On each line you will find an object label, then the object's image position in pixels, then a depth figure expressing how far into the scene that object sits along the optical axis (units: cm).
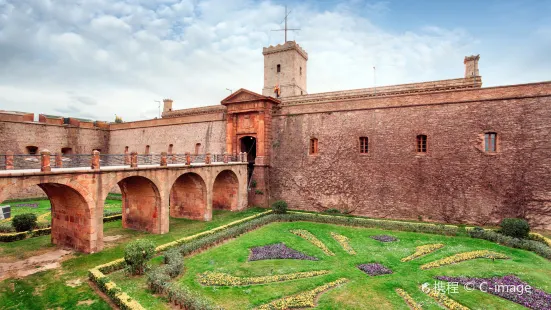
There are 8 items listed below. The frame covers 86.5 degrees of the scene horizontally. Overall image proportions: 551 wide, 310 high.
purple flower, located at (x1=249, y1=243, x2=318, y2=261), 1333
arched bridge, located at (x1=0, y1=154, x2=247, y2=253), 1235
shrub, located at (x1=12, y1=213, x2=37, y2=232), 1577
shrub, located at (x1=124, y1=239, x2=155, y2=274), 1095
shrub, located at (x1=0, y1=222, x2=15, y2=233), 1616
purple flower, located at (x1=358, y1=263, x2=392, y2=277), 1155
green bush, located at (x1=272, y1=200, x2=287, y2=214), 2169
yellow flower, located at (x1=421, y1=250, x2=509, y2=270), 1236
